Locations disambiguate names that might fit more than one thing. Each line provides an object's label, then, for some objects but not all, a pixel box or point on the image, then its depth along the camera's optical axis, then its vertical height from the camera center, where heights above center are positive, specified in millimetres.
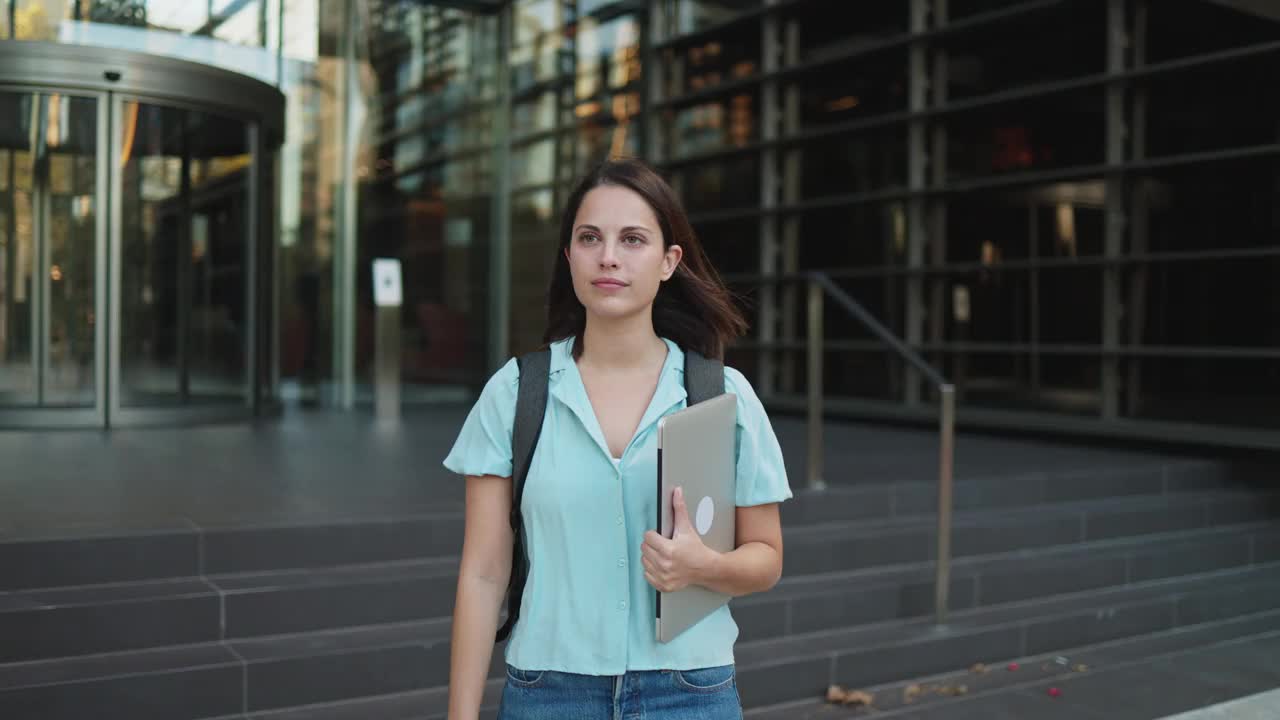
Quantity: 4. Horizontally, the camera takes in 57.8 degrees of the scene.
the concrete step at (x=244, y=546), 3848 -811
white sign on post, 9523 +322
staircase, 3557 -1049
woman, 1645 -268
